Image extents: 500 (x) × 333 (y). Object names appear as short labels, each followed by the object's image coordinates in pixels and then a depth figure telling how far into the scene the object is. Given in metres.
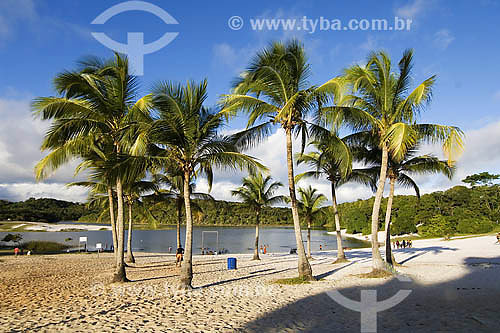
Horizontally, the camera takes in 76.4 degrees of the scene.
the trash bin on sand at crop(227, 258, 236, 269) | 17.39
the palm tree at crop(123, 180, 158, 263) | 18.19
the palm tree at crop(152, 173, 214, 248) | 20.25
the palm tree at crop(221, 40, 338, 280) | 11.79
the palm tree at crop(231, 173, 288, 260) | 24.86
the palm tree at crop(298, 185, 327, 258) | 25.88
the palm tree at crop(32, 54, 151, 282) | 10.95
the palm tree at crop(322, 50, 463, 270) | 11.77
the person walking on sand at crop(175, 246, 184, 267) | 17.48
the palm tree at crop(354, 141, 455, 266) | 14.97
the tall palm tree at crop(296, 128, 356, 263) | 19.25
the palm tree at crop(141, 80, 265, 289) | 10.76
